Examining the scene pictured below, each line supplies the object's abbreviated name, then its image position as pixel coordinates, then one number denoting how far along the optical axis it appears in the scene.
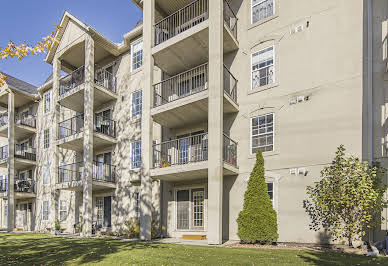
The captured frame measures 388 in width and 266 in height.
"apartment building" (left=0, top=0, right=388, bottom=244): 11.17
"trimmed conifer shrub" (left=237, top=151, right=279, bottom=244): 11.35
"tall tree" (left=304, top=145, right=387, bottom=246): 8.93
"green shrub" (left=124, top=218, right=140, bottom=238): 15.83
